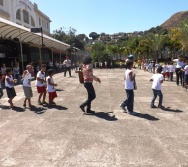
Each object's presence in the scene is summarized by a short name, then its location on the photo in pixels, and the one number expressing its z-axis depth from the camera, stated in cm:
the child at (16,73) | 1162
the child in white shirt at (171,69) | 1104
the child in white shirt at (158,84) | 537
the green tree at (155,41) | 2625
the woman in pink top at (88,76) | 478
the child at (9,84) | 555
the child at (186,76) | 798
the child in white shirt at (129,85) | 481
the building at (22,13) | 2320
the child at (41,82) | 583
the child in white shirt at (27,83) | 556
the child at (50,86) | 567
